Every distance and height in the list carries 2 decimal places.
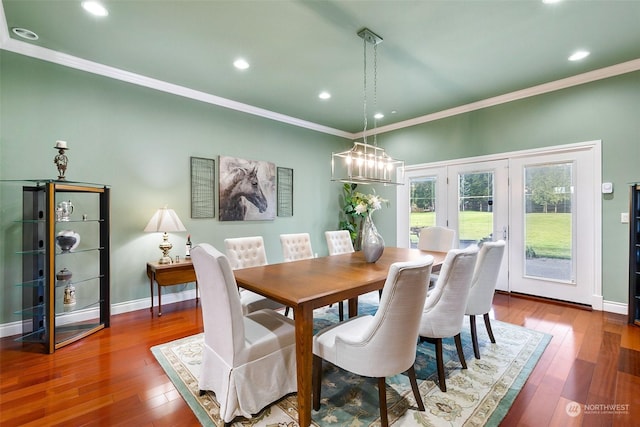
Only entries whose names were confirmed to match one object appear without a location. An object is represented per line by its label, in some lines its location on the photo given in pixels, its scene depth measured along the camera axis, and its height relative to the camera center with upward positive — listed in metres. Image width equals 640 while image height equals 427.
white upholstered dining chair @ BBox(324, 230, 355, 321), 3.70 -0.39
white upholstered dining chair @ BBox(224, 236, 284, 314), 2.64 -0.47
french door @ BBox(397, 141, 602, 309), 3.62 +0.00
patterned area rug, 1.72 -1.24
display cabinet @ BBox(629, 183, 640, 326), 3.06 -0.48
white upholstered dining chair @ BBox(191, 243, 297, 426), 1.63 -0.86
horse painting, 4.29 +0.38
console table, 3.35 -0.72
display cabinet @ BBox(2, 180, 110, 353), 2.60 -0.48
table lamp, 3.40 -0.13
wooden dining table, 1.62 -0.49
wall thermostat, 3.42 +0.31
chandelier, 2.73 +0.60
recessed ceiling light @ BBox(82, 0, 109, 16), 2.31 +1.71
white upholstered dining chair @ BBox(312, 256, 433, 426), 1.47 -0.67
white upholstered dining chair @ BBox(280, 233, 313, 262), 3.35 -0.40
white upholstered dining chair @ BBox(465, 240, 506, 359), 2.29 -0.57
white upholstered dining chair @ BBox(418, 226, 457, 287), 3.80 -0.36
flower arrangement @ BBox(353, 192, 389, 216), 2.87 +0.08
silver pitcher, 2.87 +0.04
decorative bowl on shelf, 2.83 -0.26
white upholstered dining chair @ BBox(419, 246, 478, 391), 1.88 -0.61
